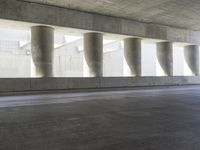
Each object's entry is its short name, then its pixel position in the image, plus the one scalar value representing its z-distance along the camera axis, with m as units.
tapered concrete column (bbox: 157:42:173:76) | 25.36
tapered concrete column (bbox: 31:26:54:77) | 17.62
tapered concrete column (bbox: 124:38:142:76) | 22.59
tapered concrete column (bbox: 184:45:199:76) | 28.09
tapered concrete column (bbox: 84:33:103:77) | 20.19
